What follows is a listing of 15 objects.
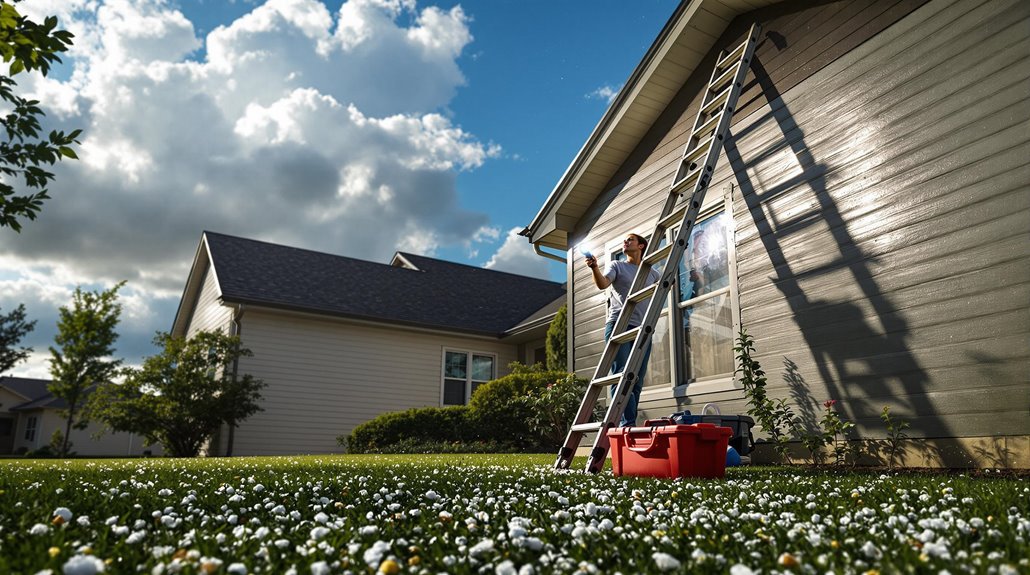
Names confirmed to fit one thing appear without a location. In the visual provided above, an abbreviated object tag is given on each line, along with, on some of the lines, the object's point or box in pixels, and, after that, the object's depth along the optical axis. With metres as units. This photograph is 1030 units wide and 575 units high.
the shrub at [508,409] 12.74
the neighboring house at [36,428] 30.21
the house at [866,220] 4.30
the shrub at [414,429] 13.45
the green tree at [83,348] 19.77
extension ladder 4.74
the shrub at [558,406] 9.31
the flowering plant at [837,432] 5.02
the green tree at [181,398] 13.73
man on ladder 5.77
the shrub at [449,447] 12.41
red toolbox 4.02
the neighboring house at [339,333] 15.23
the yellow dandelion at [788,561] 1.43
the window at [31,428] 32.22
